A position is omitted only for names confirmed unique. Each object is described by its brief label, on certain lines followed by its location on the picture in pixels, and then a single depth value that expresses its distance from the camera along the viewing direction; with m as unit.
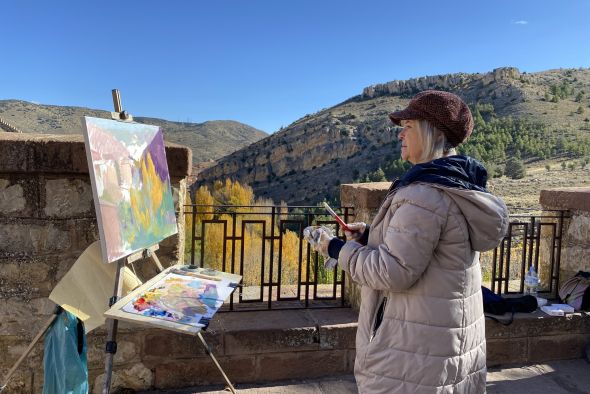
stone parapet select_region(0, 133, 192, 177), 2.87
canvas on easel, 2.18
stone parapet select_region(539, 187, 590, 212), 4.32
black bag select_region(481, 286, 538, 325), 3.96
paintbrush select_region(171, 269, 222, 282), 2.84
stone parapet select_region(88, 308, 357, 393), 3.29
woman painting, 1.76
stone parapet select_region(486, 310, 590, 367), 3.95
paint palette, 2.21
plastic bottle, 4.38
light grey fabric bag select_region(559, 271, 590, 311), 4.21
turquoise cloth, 2.51
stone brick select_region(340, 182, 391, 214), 3.76
